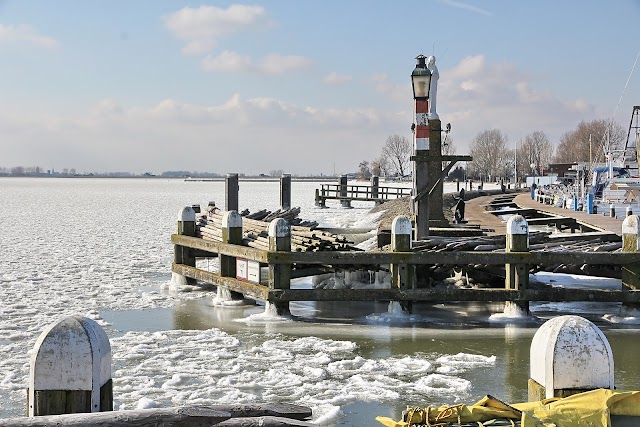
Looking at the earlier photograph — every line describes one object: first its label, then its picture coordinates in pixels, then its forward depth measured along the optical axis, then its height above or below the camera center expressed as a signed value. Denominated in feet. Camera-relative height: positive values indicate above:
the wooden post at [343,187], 169.89 -0.64
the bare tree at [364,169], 516.12 +11.11
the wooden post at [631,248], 35.12 -3.02
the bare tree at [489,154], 407.85 +17.47
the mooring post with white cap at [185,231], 47.09 -3.07
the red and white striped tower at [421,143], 43.29 +2.50
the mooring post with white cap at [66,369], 13.29 -3.42
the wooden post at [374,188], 162.09 -0.81
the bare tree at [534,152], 419.13 +19.32
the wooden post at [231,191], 88.02 -0.88
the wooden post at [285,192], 125.59 -1.39
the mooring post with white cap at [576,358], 13.33 -3.18
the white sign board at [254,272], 37.65 -4.60
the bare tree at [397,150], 437.17 +20.94
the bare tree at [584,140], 325.42 +21.57
